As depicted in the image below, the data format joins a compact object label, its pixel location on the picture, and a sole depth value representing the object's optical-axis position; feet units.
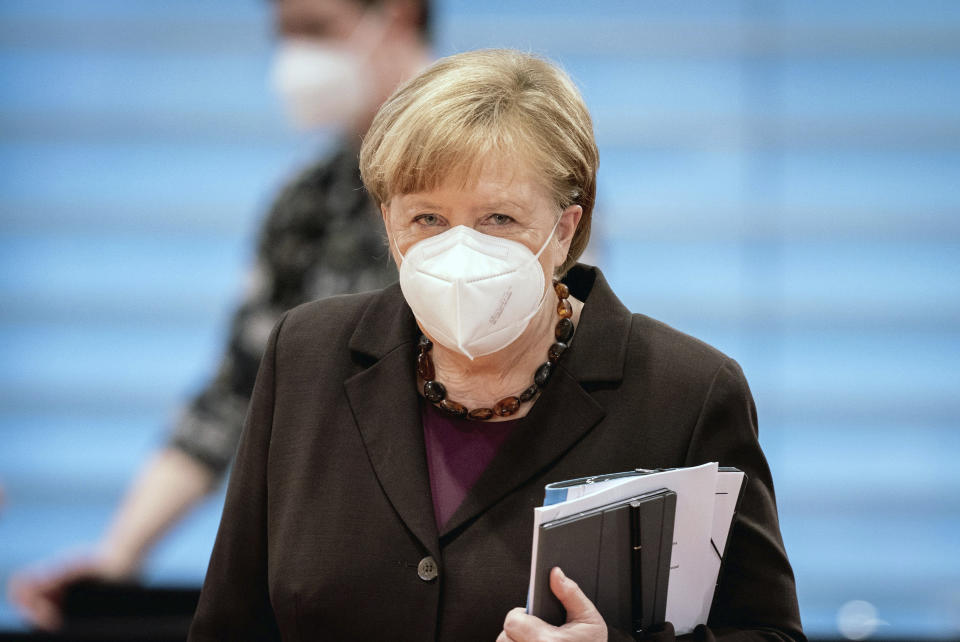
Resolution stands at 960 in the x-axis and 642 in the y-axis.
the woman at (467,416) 17.32
